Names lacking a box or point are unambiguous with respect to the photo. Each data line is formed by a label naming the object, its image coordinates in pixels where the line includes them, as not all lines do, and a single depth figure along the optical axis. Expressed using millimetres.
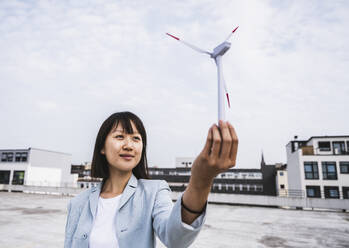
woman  899
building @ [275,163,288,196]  49675
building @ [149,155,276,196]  53781
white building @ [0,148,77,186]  42656
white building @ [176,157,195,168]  88412
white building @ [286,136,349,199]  29328
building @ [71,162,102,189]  62938
